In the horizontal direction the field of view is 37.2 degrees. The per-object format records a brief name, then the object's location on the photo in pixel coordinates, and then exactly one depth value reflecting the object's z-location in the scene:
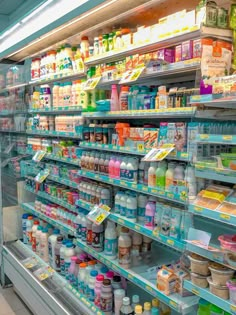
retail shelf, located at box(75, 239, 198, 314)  1.96
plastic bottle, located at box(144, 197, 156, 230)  2.29
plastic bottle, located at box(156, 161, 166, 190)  2.17
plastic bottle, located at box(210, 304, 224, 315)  1.73
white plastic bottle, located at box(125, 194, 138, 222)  2.47
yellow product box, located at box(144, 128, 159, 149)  2.24
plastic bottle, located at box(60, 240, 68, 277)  3.33
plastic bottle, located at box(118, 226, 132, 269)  2.54
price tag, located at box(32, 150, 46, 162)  3.67
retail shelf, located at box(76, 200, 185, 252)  2.02
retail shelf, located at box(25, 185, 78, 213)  3.38
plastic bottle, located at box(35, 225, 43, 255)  3.88
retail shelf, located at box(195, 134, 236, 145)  1.59
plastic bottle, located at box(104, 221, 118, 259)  2.70
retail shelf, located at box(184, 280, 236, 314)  1.63
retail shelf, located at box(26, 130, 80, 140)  3.20
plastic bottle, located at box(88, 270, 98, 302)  2.76
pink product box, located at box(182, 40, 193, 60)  1.90
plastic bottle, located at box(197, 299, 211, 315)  1.82
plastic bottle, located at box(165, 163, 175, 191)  2.09
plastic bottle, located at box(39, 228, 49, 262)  3.77
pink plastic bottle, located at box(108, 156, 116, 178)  2.61
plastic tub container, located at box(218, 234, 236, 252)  1.62
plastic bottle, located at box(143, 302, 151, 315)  2.31
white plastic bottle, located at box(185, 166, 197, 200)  1.92
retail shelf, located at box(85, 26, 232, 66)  1.76
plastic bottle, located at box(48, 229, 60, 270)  3.52
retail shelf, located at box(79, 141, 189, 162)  1.98
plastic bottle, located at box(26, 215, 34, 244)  4.16
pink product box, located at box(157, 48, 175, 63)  2.07
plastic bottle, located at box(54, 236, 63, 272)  3.45
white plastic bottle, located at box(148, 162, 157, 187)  2.24
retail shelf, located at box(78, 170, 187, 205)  2.05
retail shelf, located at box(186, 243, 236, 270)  1.66
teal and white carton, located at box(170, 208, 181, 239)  2.07
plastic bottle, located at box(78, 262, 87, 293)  2.90
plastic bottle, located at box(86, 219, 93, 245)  2.89
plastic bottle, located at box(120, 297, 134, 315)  2.41
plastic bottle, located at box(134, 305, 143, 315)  2.29
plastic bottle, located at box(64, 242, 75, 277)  3.25
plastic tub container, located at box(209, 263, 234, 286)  1.69
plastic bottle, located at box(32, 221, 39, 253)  3.99
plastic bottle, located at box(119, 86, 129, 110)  2.47
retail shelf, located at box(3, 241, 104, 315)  2.79
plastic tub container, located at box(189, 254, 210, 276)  1.80
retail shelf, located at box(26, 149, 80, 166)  3.19
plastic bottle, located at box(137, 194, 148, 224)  2.46
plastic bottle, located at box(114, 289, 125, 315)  2.51
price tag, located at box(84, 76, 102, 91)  2.62
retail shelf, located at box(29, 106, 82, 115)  3.13
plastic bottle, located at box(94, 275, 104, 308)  2.65
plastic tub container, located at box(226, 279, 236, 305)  1.61
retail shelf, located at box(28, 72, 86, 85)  3.11
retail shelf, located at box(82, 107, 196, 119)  1.92
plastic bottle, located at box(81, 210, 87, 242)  2.99
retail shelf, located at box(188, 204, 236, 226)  1.58
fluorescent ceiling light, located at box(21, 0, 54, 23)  2.67
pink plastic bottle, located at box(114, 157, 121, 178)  2.56
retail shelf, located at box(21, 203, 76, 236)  3.38
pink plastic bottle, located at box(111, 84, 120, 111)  2.58
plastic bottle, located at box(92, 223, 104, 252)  2.83
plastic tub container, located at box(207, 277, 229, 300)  1.68
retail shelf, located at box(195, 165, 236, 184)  1.62
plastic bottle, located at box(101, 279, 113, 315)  2.57
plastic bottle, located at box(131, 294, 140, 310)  2.44
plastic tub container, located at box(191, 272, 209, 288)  1.80
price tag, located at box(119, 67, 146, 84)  2.17
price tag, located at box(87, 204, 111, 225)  2.61
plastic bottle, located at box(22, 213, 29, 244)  4.25
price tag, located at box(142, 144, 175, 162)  1.97
